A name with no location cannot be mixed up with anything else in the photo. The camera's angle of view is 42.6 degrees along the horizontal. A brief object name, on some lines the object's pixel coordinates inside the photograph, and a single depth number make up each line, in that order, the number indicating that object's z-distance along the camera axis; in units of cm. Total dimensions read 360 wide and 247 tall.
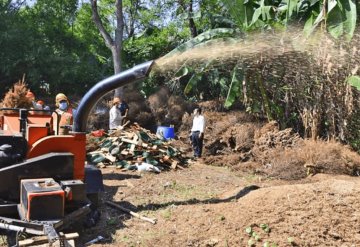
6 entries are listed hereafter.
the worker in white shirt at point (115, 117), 1338
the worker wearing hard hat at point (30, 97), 864
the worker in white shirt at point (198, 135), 1269
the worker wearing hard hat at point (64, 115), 605
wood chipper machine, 477
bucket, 1507
